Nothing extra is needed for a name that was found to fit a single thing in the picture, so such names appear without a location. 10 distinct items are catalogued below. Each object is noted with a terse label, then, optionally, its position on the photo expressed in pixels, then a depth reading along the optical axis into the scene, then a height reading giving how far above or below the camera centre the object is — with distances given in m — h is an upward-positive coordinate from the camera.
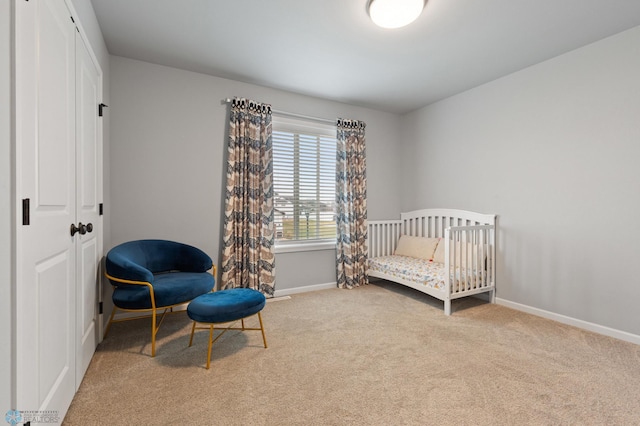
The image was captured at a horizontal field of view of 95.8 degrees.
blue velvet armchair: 2.09 -0.54
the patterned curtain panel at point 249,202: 3.14 +0.09
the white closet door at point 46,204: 1.04 +0.03
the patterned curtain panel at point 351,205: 3.88 +0.08
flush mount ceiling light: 1.95 +1.40
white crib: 2.95 -0.62
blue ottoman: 1.94 -0.67
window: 3.62 +0.40
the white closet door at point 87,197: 1.73 +0.09
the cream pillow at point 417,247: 3.76 -0.48
